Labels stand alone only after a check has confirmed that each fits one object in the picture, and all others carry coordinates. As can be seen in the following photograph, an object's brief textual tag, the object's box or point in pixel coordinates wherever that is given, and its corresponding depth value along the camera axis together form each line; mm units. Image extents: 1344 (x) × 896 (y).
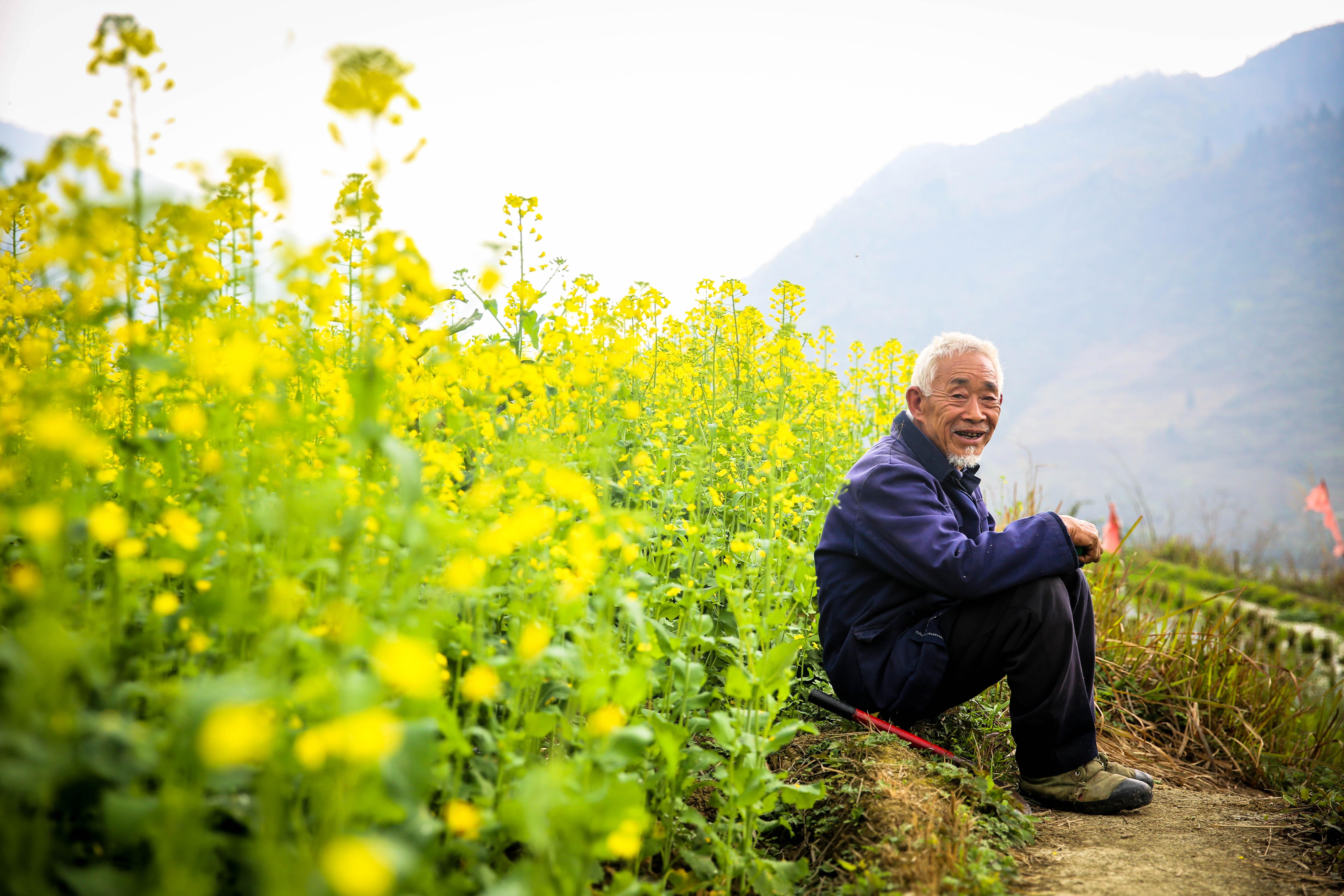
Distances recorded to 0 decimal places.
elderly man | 2486
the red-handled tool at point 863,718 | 2602
